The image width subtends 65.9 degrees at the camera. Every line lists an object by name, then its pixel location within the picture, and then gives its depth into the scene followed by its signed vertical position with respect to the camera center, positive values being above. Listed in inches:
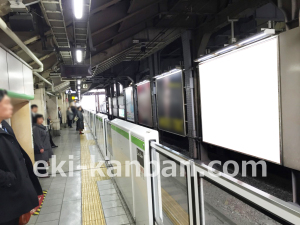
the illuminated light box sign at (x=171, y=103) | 250.4 -1.4
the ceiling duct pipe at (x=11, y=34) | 96.8 +35.1
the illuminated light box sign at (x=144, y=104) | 345.7 -1.7
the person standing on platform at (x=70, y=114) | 584.1 -18.6
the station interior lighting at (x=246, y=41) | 121.0 +33.4
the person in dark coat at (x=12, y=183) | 71.6 -24.1
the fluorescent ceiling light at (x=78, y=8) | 109.3 +48.4
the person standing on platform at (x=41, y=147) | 179.2 -31.4
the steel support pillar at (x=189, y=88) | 229.9 +12.5
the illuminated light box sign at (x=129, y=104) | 448.0 -0.5
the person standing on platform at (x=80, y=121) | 477.7 -31.9
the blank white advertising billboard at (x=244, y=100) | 138.6 -1.5
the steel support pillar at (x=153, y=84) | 325.7 +25.3
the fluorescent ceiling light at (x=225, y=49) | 150.3 +33.2
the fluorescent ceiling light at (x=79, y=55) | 197.1 +45.0
